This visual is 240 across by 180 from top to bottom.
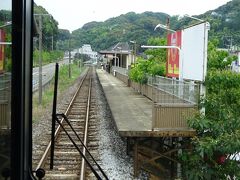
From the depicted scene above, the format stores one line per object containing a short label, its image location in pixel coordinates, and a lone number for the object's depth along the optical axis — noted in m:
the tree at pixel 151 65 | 20.45
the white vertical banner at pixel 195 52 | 11.80
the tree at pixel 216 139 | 8.66
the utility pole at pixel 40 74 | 18.98
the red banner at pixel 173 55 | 15.77
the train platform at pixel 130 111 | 10.16
